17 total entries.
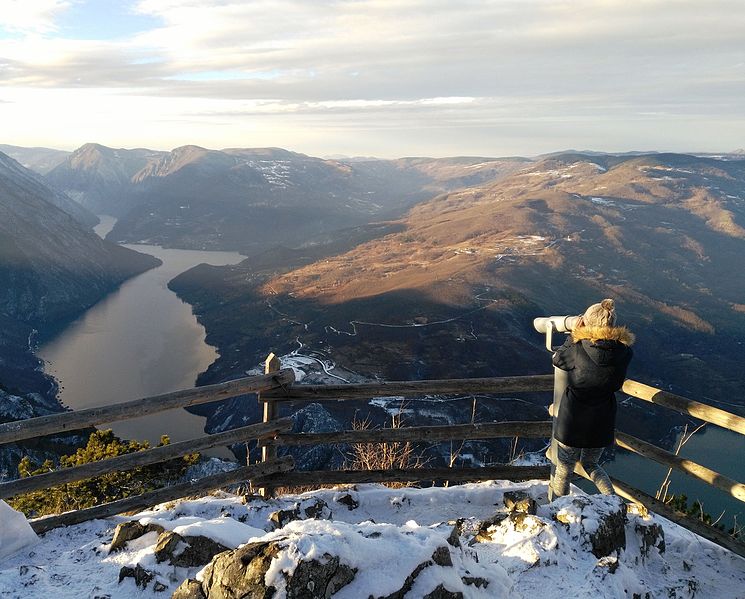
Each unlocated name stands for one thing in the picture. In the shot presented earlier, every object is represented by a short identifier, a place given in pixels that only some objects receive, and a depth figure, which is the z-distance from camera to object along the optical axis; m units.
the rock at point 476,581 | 4.71
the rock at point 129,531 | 5.71
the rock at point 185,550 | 5.13
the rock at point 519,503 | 6.20
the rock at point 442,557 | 4.58
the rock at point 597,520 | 5.73
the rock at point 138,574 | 4.92
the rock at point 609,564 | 5.37
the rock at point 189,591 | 4.33
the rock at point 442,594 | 4.30
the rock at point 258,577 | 4.08
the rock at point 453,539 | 5.16
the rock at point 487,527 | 6.03
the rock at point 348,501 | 7.39
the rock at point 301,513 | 6.65
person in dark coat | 5.82
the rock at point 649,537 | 6.05
